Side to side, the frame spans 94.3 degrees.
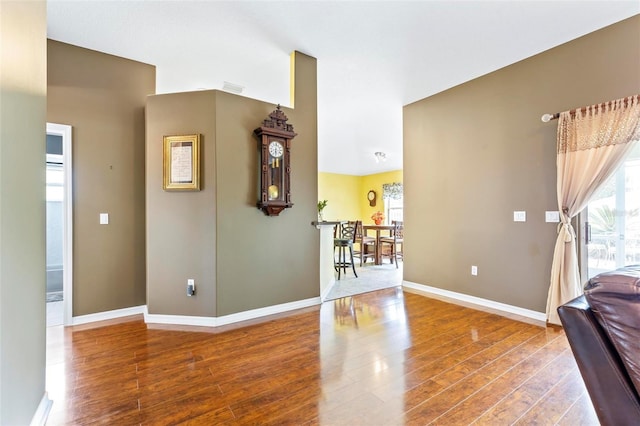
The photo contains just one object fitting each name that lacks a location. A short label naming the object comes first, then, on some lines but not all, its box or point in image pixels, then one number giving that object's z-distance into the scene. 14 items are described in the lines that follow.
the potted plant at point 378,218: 7.78
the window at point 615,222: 2.62
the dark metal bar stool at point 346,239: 5.09
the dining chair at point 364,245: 6.11
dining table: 6.39
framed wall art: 2.89
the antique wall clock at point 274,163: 3.05
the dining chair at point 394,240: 6.43
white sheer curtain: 2.51
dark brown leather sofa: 0.93
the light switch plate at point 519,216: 3.23
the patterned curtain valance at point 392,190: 8.76
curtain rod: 2.47
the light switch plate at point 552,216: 2.97
